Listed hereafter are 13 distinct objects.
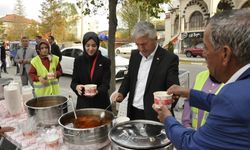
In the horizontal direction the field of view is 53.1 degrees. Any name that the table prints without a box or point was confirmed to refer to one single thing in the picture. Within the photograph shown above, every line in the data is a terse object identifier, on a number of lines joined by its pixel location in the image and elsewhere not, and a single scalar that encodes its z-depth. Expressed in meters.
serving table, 1.63
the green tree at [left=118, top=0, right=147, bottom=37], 27.35
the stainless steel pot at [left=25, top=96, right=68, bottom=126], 2.03
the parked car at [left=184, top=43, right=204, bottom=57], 22.35
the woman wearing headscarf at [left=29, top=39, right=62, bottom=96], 3.53
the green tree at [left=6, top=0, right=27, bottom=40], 44.56
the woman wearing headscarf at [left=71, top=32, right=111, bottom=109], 2.71
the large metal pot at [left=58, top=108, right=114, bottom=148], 1.55
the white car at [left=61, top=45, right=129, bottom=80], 10.64
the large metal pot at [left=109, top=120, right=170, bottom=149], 1.41
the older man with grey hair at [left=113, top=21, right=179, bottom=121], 2.19
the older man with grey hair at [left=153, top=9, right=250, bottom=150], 0.94
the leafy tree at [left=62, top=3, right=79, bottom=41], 32.25
